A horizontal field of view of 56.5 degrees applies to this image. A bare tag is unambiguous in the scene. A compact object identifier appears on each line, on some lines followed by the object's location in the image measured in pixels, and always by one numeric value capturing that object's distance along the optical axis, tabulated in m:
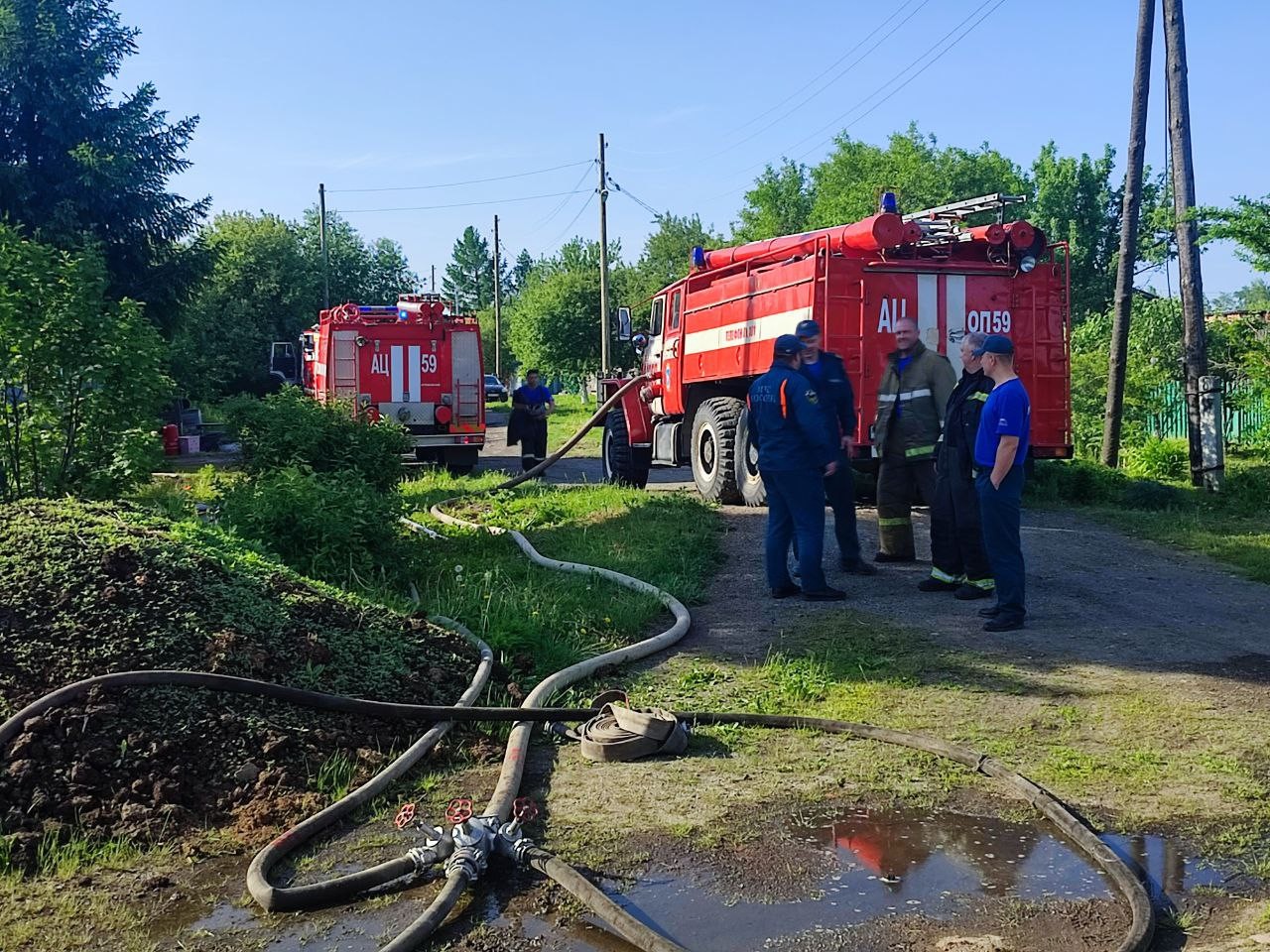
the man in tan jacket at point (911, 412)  8.50
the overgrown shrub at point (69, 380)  8.30
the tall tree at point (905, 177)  49.75
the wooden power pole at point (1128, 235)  15.41
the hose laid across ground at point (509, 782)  3.28
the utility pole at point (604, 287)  35.00
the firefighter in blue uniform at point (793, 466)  7.75
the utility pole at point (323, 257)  46.18
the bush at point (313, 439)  11.17
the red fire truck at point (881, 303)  10.77
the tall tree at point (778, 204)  59.97
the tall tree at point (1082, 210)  41.41
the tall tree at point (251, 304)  37.53
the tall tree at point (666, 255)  49.81
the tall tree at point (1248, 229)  12.38
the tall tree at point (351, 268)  50.34
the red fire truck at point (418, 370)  19.19
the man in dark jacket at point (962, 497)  7.50
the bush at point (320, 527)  8.03
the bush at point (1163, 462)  15.89
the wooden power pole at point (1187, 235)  14.55
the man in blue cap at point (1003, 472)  6.70
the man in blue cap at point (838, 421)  8.31
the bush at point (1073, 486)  13.28
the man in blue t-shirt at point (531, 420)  18.31
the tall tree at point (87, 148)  22.78
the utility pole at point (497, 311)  61.16
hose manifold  3.55
